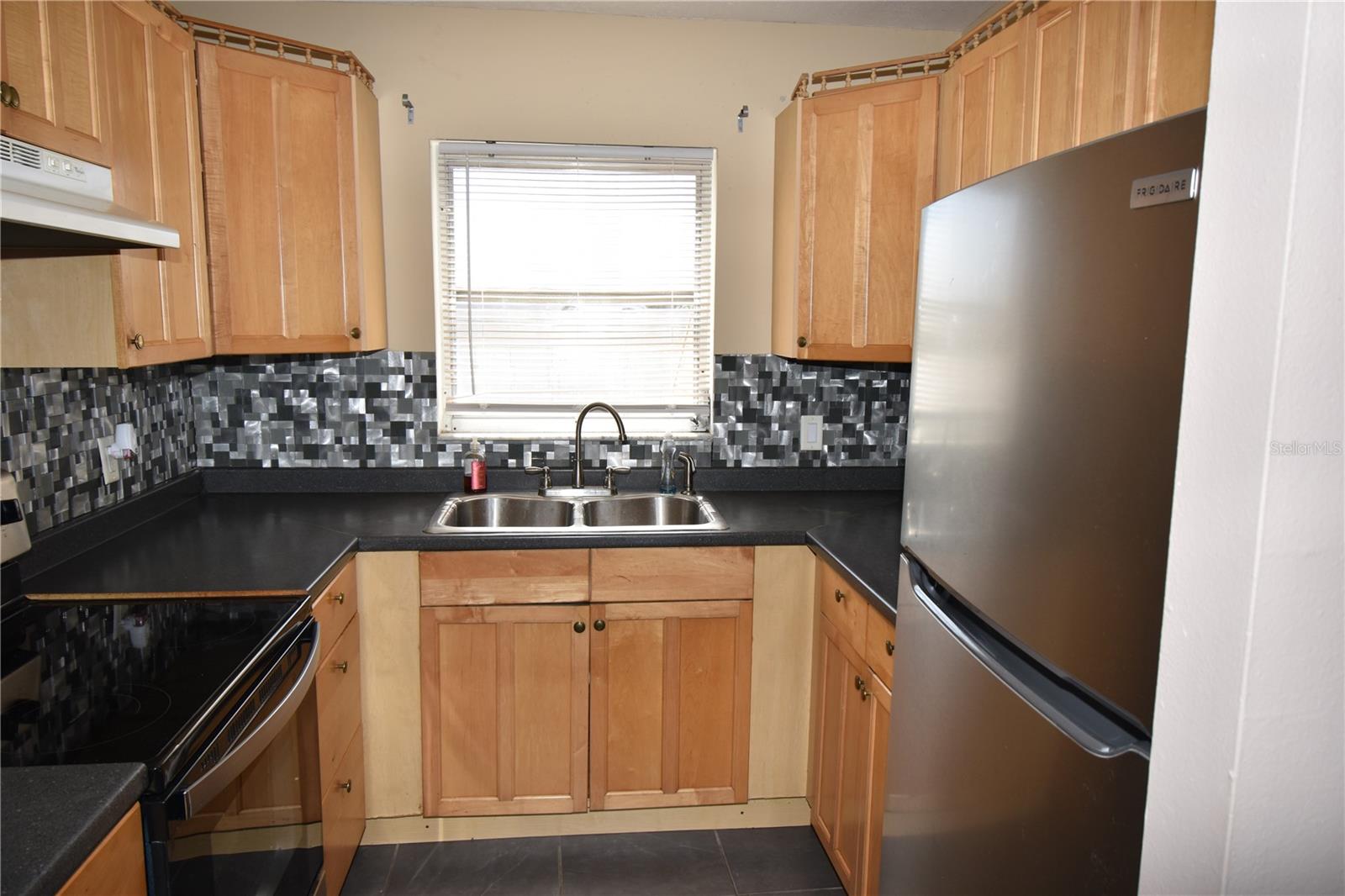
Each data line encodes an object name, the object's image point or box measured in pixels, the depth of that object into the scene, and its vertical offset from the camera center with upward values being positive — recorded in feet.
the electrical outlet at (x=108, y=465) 7.29 -0.99
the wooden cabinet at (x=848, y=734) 6.23 -2.94
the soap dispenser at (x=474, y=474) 9.16 -1.27
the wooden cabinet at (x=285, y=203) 7.63 +1.33
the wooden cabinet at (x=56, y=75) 4.76 +1.57
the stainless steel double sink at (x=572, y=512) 8.89 -1.64
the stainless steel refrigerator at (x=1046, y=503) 2.91 -0.58
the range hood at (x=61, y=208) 3.98 +0.68
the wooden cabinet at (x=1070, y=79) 4.33 +1.69
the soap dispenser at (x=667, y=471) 9.34 -1.24
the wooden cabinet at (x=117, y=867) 3.24 -2.02
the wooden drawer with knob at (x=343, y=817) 6.66 -3.77
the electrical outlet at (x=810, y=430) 9.73 -0.82
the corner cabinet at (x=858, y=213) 8.12 +1.37
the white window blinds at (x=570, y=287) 9.20 +0.72
